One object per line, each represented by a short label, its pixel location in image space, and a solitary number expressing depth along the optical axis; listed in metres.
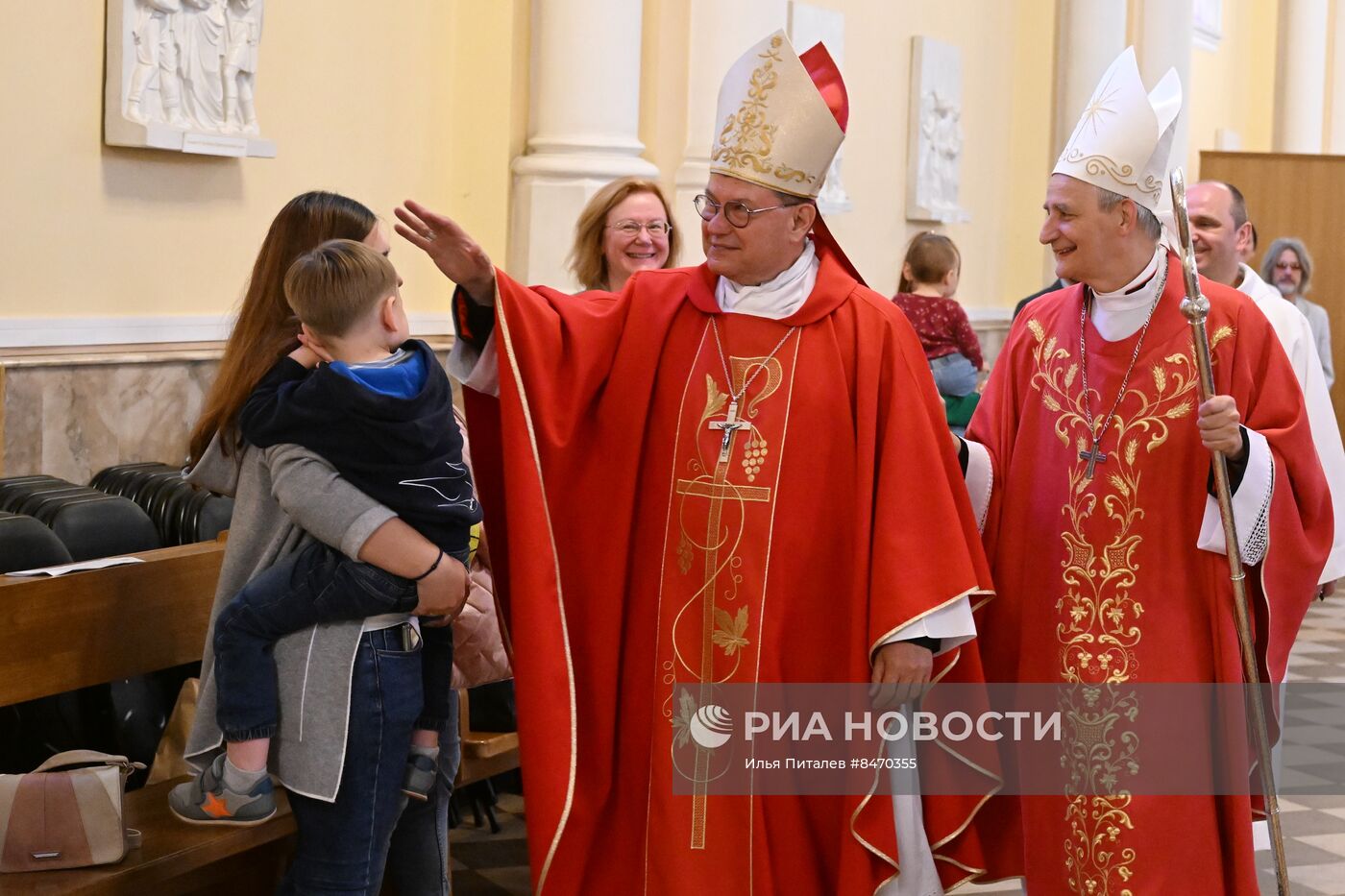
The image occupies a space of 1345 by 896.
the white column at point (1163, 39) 10.09
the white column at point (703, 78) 6.46
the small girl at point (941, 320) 6.26
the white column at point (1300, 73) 14.54
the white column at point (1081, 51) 9.80
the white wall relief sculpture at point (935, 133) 8.88
